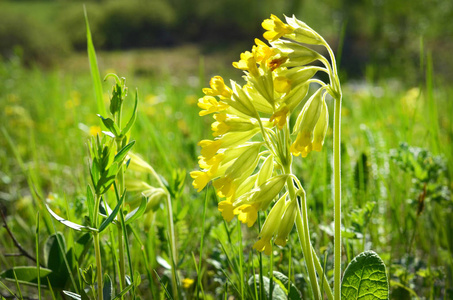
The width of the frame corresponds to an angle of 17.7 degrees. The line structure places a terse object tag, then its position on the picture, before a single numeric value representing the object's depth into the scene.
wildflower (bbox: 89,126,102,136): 1.14
